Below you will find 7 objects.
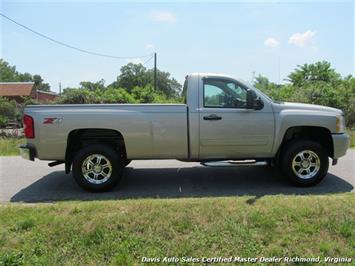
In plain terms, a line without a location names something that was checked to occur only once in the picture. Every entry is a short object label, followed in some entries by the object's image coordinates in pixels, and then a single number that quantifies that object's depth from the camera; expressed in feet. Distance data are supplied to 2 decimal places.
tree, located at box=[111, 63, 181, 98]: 257.14
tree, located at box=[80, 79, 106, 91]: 230.25
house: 186.39
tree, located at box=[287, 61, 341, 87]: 125.18
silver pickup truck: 20.18
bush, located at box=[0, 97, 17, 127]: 84.28
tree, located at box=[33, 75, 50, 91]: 356.87
